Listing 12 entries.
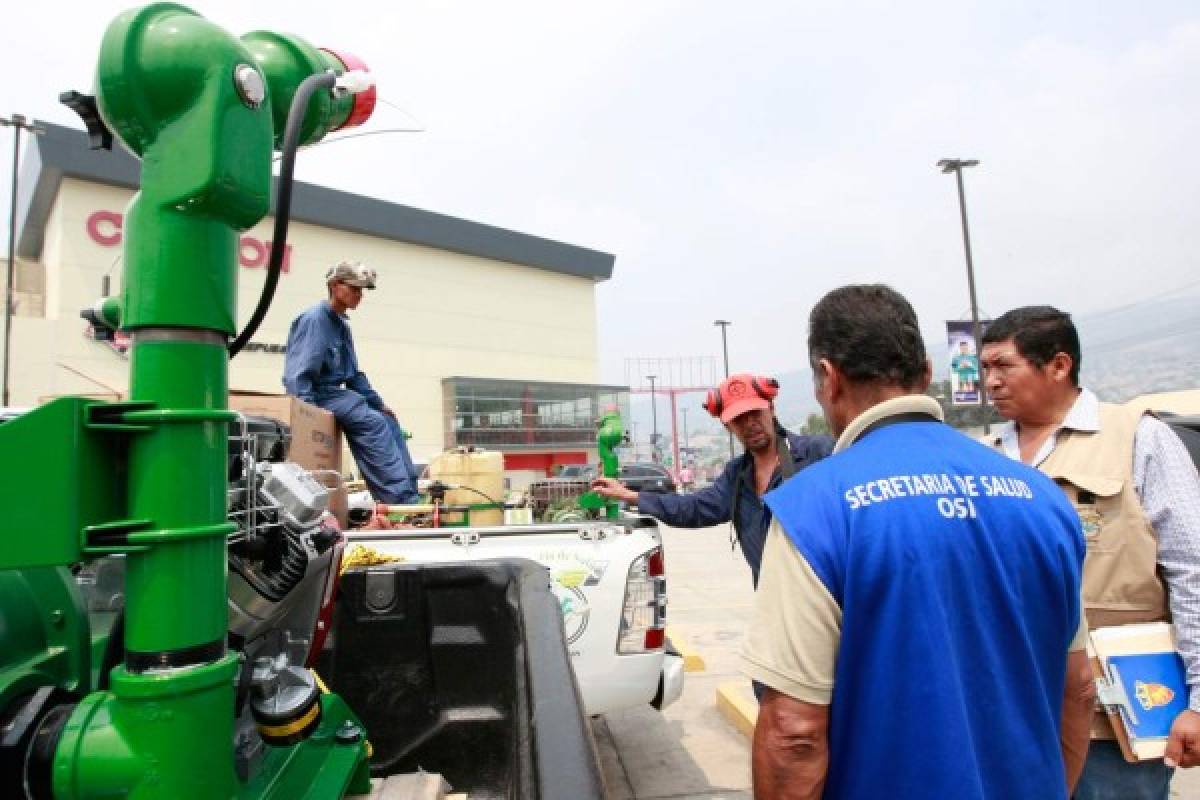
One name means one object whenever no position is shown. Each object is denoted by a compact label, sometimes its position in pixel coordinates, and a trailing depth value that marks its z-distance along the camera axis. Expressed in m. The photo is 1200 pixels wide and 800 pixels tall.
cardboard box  3.07
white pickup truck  3.38
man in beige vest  2.12
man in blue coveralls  4.15
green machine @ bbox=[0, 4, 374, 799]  1.05
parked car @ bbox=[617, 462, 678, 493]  18.59
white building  27.41
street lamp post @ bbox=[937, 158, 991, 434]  16.50
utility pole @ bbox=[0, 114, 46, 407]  14.47
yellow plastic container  5.29
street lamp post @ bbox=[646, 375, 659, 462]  48.63
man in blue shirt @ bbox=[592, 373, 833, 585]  3.64
